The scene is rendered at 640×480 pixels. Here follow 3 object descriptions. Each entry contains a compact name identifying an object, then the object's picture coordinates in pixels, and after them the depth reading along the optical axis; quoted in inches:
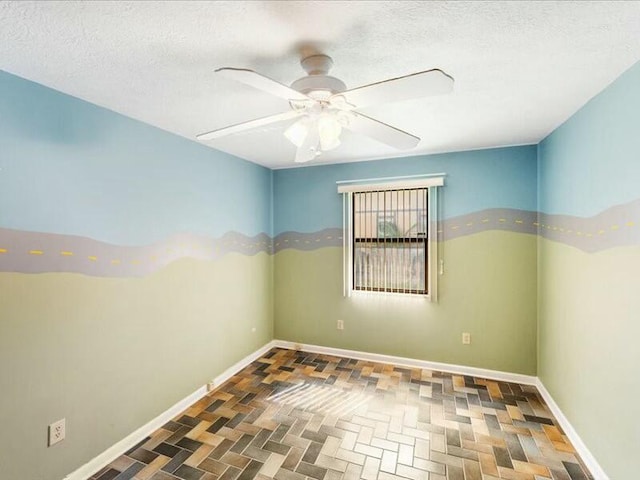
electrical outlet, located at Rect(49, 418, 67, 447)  73.7
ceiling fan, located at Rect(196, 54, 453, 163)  49.6
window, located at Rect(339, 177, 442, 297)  139.1
